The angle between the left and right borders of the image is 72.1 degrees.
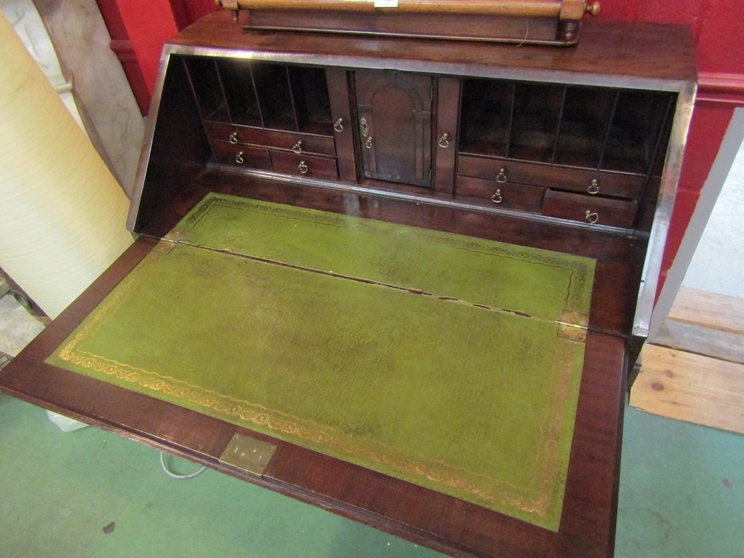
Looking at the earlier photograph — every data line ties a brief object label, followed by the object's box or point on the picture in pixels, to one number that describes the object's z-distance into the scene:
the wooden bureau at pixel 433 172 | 0.88
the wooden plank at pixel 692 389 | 1.69
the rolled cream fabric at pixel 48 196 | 1.26
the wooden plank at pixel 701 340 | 1.80
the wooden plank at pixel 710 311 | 1.88
